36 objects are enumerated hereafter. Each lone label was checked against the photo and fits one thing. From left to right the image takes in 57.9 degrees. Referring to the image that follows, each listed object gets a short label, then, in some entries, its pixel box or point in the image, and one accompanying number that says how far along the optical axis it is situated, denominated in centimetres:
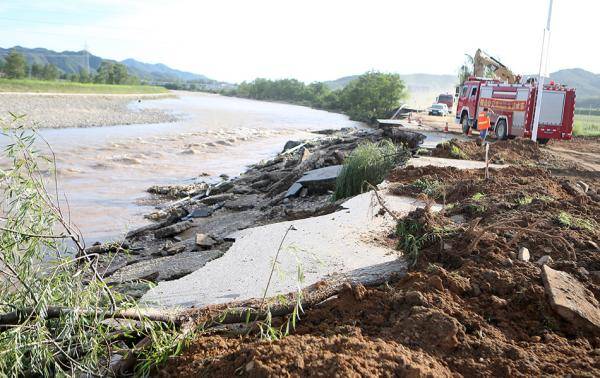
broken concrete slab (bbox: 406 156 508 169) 1388
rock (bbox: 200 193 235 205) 1427
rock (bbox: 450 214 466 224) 734
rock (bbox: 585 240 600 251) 567
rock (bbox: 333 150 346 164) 1499
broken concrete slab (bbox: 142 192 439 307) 559
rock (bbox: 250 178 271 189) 1571
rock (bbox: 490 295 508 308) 444
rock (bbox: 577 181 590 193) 1022
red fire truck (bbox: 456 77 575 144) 2217
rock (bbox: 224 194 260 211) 1300
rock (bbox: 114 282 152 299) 592
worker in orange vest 1504
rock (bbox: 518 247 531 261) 535
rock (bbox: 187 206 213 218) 1234
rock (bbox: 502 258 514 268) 509
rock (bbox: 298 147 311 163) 1734
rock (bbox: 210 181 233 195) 1580
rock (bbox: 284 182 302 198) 1217
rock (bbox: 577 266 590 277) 507
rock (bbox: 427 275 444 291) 454
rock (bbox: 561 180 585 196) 948
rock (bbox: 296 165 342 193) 1226
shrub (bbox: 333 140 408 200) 1127
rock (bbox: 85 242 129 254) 916
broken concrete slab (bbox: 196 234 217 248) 836
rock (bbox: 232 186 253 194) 1514
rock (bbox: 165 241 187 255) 886
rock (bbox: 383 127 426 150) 1964
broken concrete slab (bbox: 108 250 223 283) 707
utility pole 2016
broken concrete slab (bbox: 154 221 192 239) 1066
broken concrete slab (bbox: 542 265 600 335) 421
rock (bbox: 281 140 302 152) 2617
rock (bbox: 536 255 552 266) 526
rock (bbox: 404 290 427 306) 425
